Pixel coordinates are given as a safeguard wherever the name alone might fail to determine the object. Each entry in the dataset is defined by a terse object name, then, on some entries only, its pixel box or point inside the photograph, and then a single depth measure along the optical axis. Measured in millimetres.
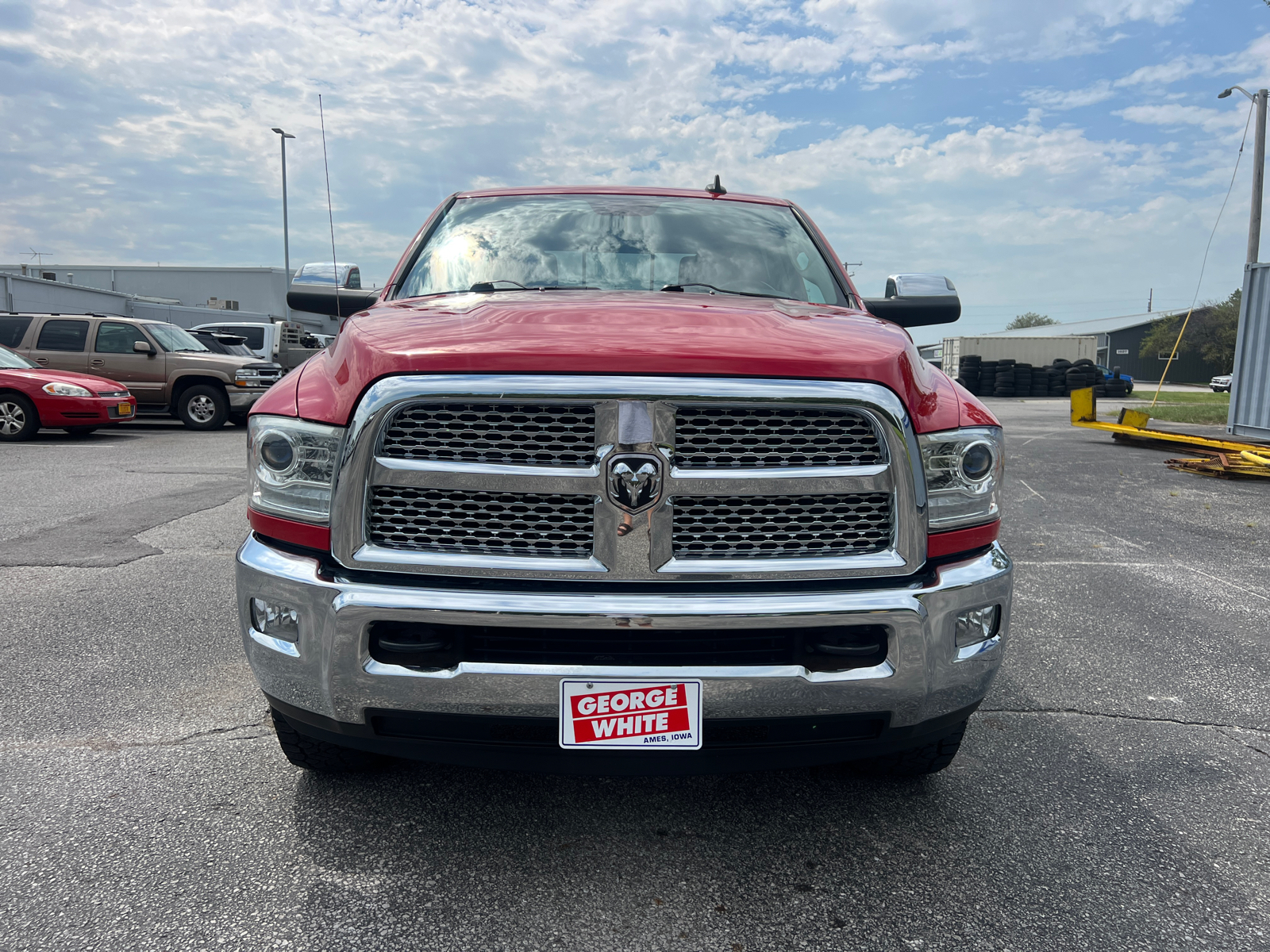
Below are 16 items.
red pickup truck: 1963
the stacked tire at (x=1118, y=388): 36688
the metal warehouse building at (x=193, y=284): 47281
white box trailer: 41500
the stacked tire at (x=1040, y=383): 35844
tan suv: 13742
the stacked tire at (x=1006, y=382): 35844
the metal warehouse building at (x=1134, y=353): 68562
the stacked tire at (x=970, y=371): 36953
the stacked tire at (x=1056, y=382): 35719
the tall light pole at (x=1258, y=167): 20578
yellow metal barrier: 10945
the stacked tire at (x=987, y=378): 37281
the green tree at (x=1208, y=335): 63688
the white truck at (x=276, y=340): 17703
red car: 11609
